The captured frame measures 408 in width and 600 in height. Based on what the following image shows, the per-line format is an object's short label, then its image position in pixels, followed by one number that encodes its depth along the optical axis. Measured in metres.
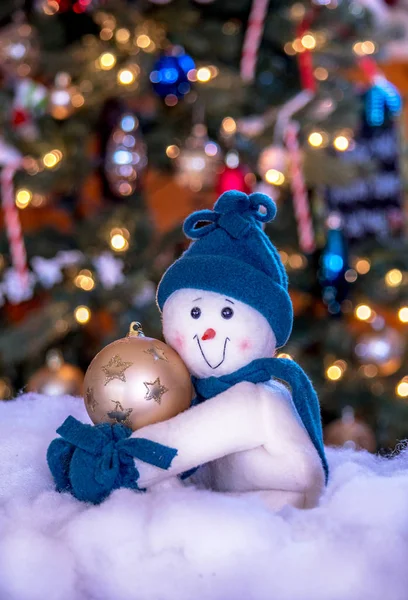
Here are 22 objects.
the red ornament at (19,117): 1.64
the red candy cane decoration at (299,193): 1.71
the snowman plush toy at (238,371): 0.98
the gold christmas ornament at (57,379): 1.61
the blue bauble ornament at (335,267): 1.72
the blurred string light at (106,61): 1.60
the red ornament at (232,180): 1.59
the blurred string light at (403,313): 1.81
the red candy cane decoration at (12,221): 1.69
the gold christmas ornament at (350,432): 1.69
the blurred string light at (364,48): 1.83
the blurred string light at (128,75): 1.58
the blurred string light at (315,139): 1.73
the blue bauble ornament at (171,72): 1.61
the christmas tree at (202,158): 1.63
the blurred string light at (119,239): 1.65
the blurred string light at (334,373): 1.77
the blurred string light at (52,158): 1.67
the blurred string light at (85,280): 1.61
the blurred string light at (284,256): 1.79
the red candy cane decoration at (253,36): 1.80
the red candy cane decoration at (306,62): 1.77
